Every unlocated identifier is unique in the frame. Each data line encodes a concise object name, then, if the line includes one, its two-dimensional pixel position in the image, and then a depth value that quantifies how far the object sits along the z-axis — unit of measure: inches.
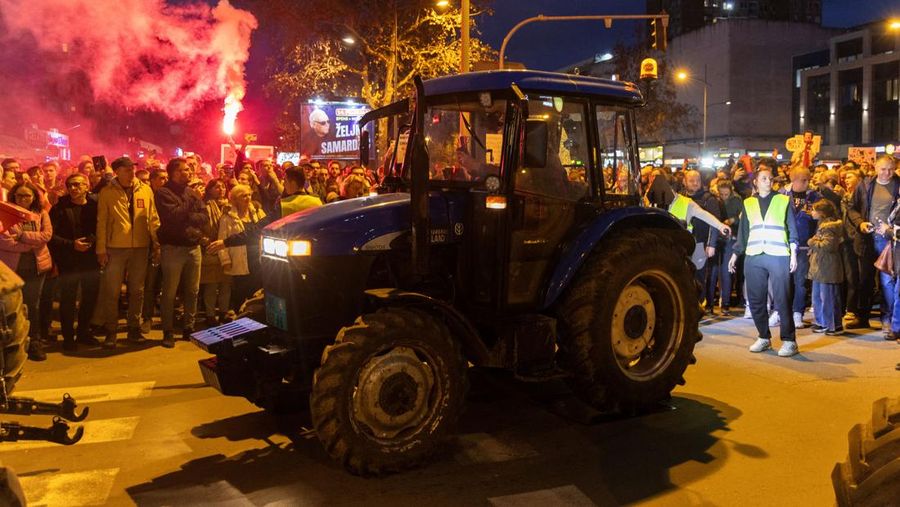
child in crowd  394.9
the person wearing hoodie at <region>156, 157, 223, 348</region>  369.1
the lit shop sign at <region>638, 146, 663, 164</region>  1678.3
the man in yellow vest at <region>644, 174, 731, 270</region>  401.1
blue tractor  206.1
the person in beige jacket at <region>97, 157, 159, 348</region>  364.8
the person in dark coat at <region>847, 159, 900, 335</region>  390.9
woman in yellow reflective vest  338.0
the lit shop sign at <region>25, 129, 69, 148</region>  1147.9
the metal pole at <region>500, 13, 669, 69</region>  749.2
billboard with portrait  964.0
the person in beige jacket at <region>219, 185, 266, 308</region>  384.8
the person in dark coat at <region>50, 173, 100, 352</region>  369.4
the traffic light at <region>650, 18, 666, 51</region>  748.6
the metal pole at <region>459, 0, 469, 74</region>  703.7
